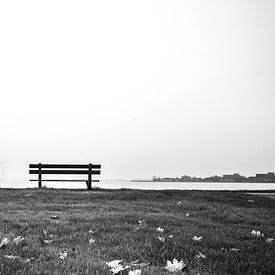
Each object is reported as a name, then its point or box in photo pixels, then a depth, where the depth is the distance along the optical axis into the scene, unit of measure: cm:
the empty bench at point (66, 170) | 1872
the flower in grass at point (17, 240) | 525
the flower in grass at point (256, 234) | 657
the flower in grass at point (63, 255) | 440
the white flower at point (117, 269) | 364
